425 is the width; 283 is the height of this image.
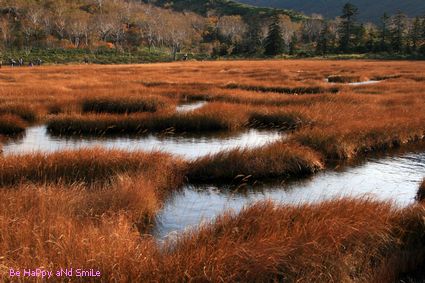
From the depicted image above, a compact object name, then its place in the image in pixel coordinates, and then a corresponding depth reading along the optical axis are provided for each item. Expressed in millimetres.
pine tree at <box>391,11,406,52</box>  93938
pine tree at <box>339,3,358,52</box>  100688
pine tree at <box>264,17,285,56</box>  103688
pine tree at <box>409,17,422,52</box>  94062
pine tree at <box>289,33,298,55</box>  104469
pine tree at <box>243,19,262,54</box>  113875
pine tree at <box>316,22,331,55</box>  101044
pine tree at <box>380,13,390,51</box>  96312
